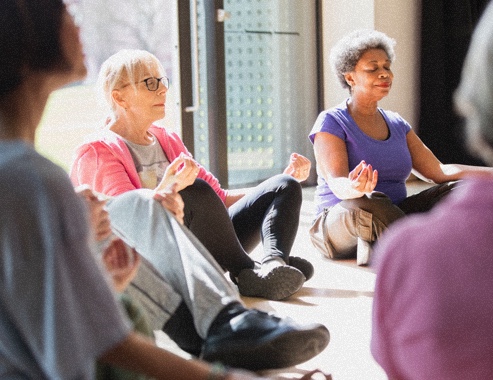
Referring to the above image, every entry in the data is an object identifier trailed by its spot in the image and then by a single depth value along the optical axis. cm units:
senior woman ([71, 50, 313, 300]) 240
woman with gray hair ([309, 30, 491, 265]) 312
